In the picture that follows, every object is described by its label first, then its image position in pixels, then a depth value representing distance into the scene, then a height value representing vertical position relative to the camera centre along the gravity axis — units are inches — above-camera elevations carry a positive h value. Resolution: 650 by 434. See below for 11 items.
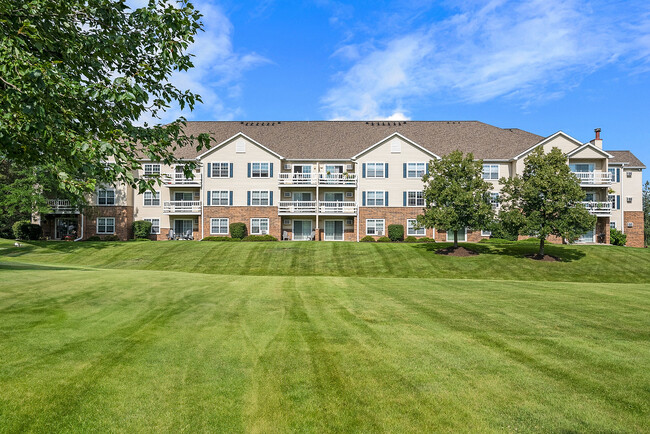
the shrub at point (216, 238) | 1596.9 -90.9
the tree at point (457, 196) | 1176.2 +61.5
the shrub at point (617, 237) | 1624.9 -89.9
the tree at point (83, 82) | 249.9 +91.5
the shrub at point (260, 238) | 1568.7 -88.9
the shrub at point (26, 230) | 1672.0 -62.0
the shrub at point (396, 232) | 1556.3 -64.6
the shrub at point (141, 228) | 1657.2 -51.9
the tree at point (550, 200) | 1083.9 +47.7
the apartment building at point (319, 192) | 1628.9 +105.1
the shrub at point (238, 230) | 1590.8 -57.7
